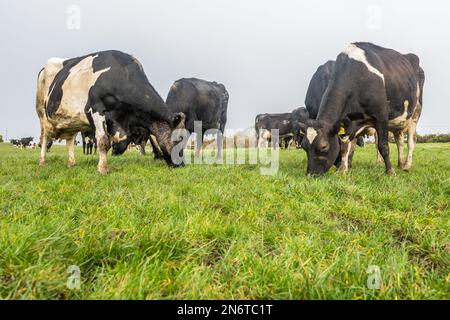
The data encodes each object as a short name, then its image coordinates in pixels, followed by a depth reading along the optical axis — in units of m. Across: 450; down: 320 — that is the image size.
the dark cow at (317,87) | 10.69
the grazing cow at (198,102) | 12.08
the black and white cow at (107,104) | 7.26
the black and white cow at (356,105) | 7.05
